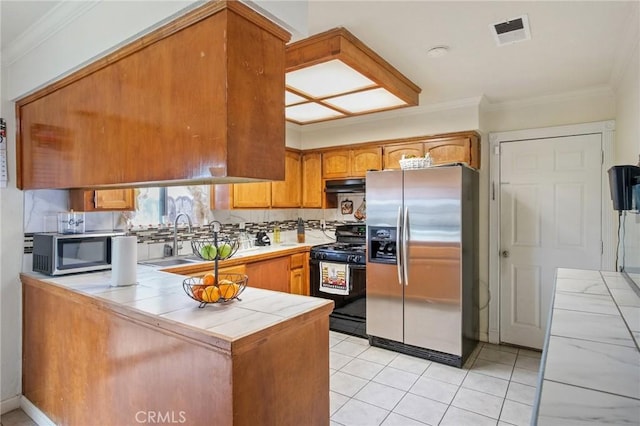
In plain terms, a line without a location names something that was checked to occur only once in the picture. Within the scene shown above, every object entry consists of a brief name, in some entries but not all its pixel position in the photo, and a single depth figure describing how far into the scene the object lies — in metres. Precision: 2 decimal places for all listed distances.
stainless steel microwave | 2.19
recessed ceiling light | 2.36
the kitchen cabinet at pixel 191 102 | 1.25
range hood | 4.19
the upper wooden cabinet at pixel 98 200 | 2.53
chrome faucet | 3.41
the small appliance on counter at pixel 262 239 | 4.30
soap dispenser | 4.84
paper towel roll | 1.98
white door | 3.25
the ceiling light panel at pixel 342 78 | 2.19
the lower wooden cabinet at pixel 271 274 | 3.57
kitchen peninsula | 1.24
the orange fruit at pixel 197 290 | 1.57
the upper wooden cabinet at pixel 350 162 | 4.07
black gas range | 3.75
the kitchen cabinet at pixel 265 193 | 3.81
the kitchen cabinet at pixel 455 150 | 3.53
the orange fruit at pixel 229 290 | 1.59
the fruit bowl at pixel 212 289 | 1.56
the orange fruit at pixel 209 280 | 1.64
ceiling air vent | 2.03
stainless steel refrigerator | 3.09
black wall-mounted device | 1.69
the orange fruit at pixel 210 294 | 1.56
